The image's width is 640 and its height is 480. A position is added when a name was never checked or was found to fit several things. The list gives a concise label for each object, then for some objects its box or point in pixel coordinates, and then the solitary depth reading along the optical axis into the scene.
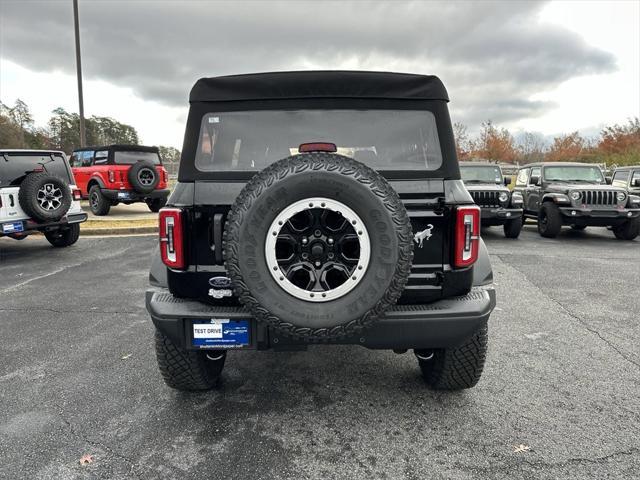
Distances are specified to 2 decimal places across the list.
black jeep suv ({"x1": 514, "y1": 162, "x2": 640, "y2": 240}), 9.04
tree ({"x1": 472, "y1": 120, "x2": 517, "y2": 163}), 40.69
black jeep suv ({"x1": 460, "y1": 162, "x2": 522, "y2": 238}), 8.99
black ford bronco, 2.01
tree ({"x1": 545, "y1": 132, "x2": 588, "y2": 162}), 39.19
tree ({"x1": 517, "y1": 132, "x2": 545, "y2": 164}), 49.39
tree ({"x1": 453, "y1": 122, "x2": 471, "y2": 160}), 43.89
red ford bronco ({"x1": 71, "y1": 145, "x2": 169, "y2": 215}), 11.99
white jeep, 6.64
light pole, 15.12
